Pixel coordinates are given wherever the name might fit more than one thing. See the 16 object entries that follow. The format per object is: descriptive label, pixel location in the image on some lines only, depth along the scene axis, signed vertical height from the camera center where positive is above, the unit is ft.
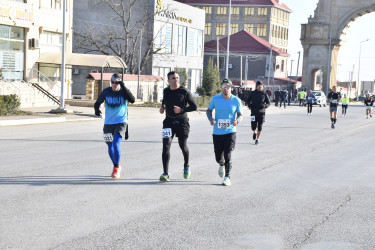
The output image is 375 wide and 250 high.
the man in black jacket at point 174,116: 36.76 -2.29
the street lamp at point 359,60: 348.18 +11.07
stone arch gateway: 286.05 +19.95
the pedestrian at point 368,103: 123.75 -4.02
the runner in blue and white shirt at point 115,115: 37.76 -2.44
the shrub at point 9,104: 87.51 -4.83
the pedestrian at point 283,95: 186.35 -4.60
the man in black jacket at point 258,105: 63.67 -2.63
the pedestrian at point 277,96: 187.93 -4.95
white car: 215.31 -6.12
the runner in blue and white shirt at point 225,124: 37.32 -2.66
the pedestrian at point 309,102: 140.86 -4.81
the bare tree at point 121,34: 177.99 +10.47
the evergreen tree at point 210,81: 184.54 -1.44
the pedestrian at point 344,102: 128.01 -4.07
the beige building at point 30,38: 112.68 +5.43
